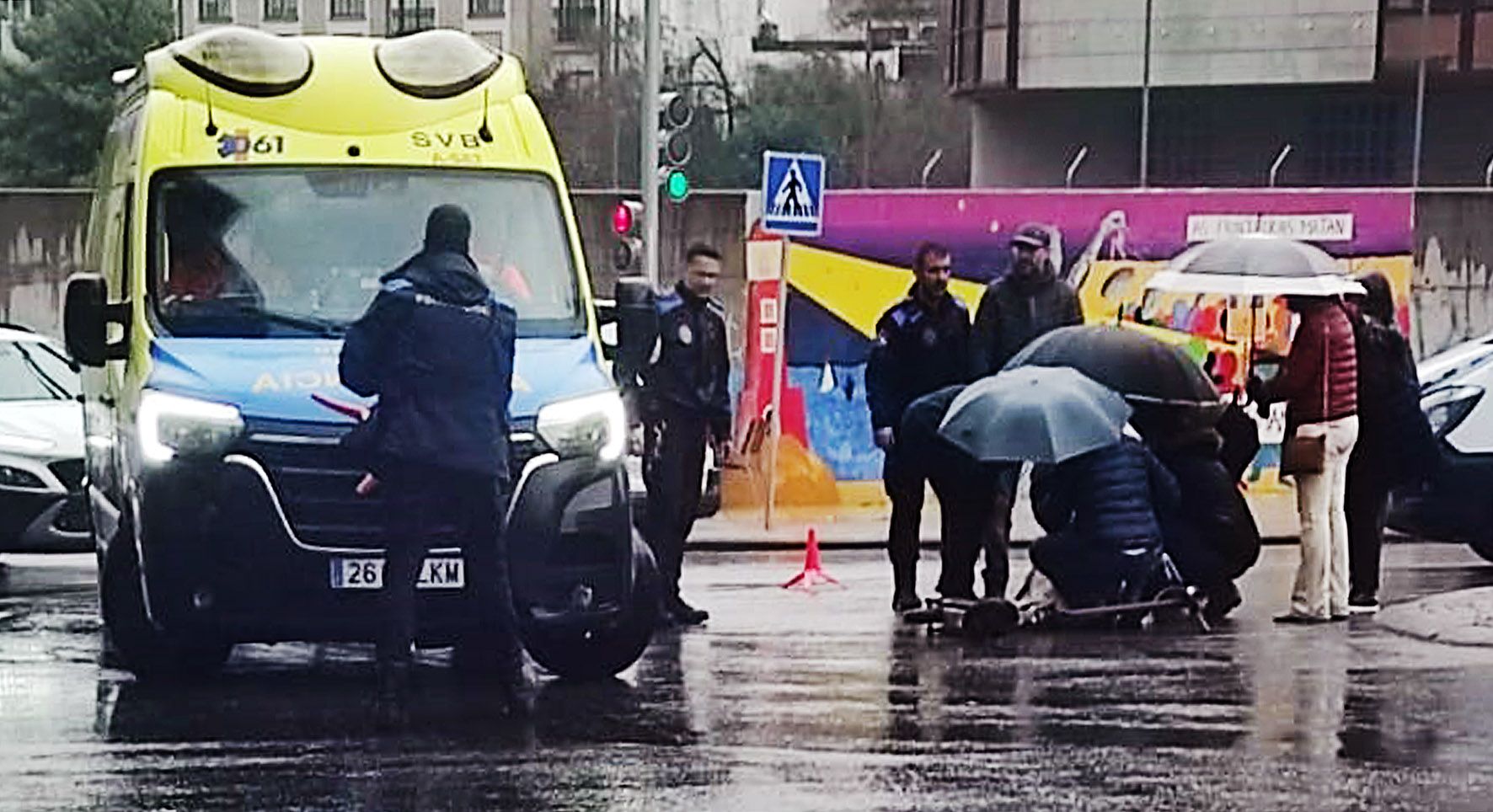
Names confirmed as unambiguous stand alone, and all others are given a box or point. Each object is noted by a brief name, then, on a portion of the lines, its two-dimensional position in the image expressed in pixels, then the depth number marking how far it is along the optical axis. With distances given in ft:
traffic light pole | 71.20
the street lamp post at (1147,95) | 128.88
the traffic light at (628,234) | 68.49
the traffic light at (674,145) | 72.95
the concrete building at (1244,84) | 126.72
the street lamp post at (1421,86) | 123.85
